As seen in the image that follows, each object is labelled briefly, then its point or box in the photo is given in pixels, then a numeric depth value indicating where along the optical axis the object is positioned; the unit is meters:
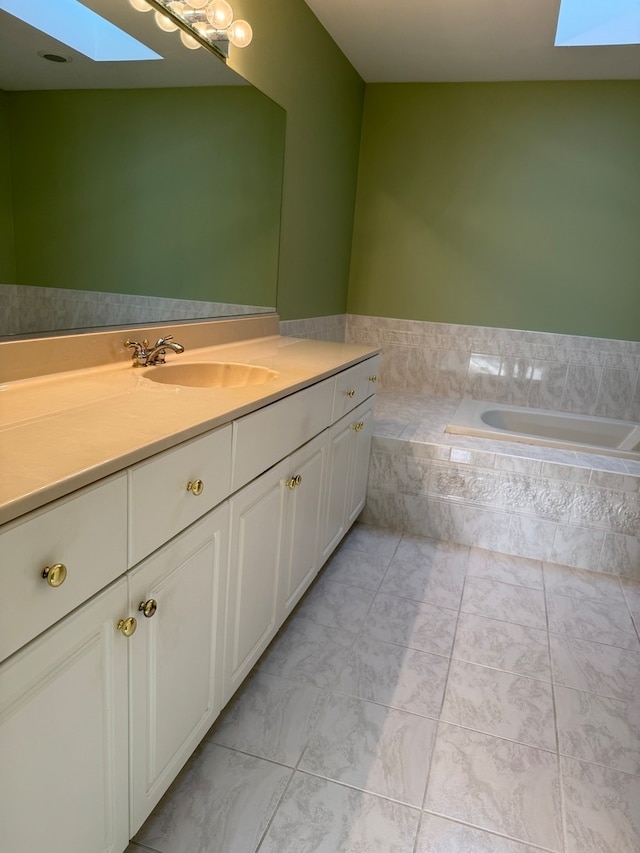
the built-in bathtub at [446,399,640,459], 3.25
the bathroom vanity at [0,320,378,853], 0.75
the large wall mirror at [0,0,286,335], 1.26
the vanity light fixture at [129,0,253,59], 1.70
